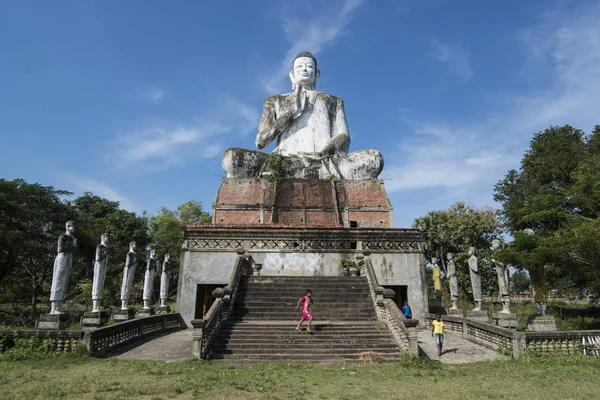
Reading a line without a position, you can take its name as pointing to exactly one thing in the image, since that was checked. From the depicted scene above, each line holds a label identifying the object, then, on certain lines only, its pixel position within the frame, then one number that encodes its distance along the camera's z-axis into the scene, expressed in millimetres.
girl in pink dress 10239
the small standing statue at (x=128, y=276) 14211
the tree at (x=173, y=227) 38844
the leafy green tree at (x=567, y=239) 12039
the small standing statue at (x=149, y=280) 16344
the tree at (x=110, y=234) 30298
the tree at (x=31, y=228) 24391
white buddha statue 21891
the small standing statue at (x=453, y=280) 15750
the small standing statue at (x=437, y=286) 22953
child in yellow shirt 9930
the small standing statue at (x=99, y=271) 12567
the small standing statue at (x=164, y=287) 17953
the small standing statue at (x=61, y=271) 10117
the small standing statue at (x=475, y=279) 14727
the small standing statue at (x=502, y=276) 14247
